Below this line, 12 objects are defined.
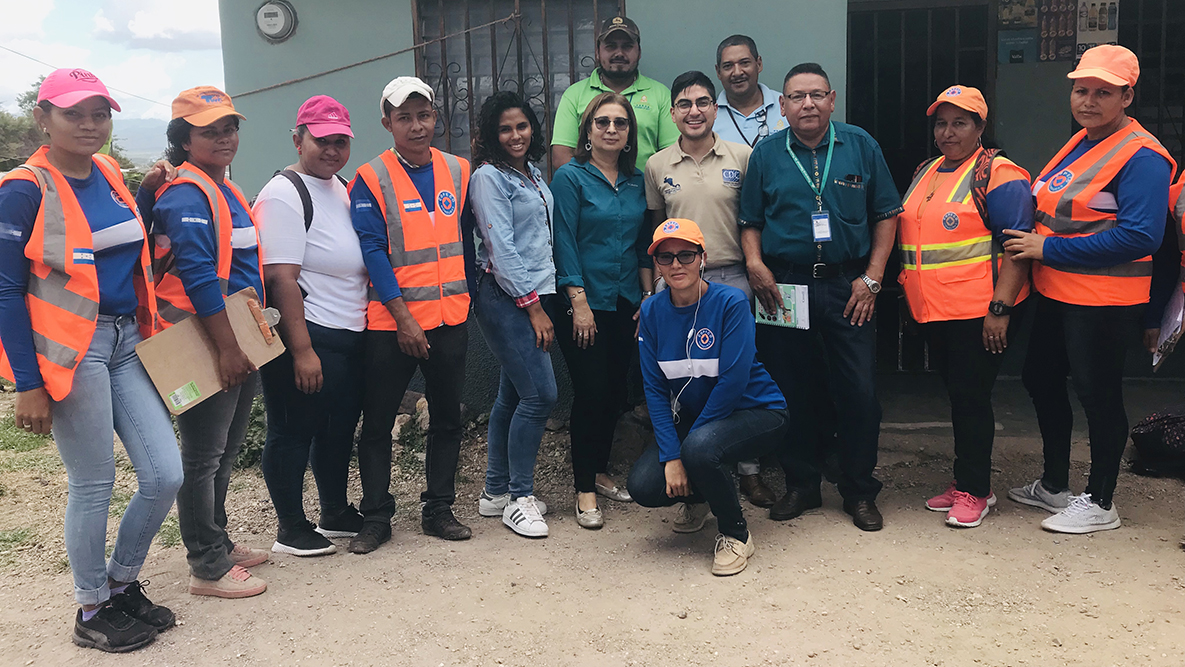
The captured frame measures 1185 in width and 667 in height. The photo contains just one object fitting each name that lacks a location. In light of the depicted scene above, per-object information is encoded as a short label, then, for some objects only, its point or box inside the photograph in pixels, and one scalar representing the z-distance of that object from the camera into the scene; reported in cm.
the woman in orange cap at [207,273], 304
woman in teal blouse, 400
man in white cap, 362
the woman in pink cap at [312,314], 345
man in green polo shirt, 473
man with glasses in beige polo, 402
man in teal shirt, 387
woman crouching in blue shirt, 356
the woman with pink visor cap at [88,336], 268
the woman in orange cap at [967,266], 377
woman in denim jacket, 382
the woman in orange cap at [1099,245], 352
